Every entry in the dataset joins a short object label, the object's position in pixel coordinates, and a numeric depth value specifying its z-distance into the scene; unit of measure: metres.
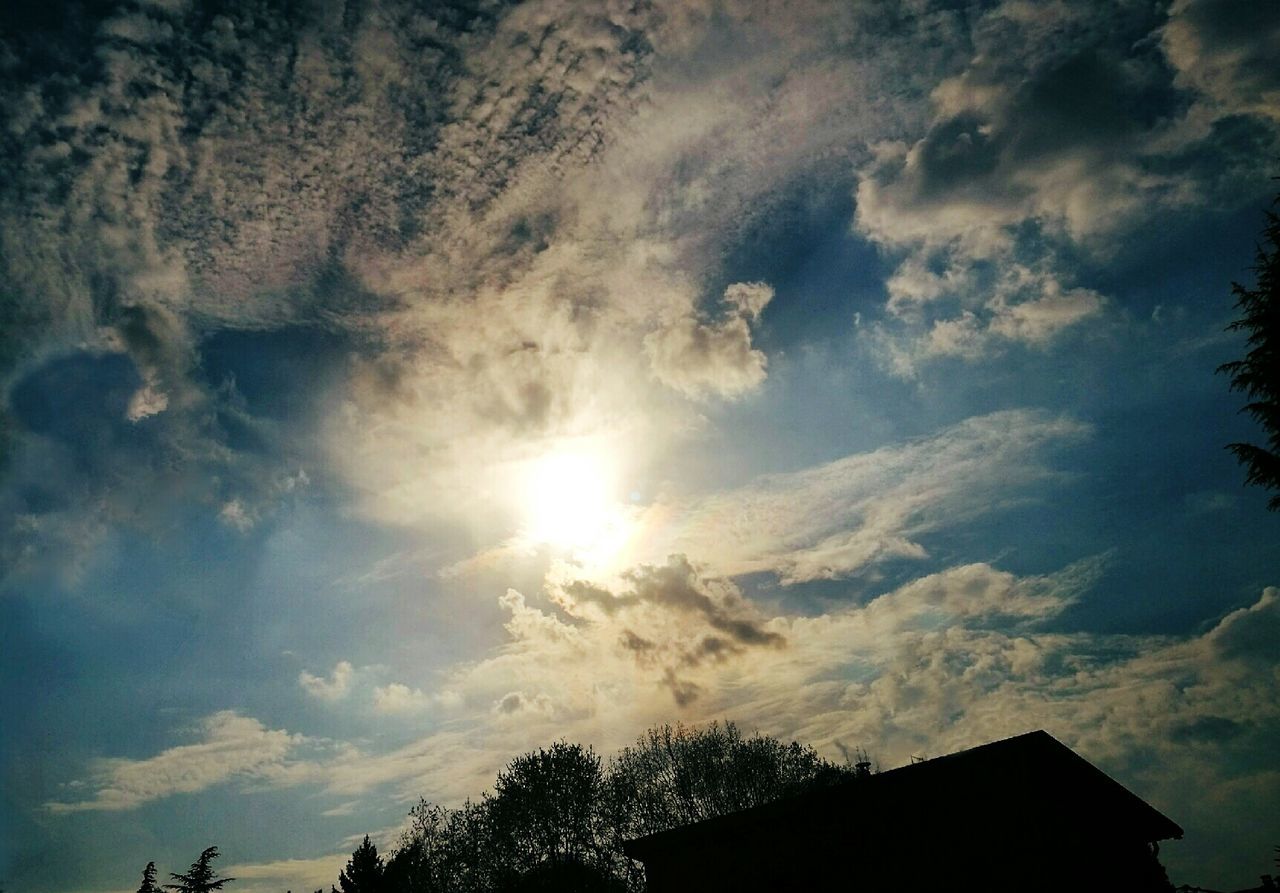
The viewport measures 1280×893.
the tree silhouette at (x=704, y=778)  42.88
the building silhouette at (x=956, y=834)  17.88
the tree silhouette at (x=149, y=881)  46.03
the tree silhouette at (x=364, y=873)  39.03
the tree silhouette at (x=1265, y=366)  16.27
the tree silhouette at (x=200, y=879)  43.94
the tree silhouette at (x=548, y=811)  39.03
